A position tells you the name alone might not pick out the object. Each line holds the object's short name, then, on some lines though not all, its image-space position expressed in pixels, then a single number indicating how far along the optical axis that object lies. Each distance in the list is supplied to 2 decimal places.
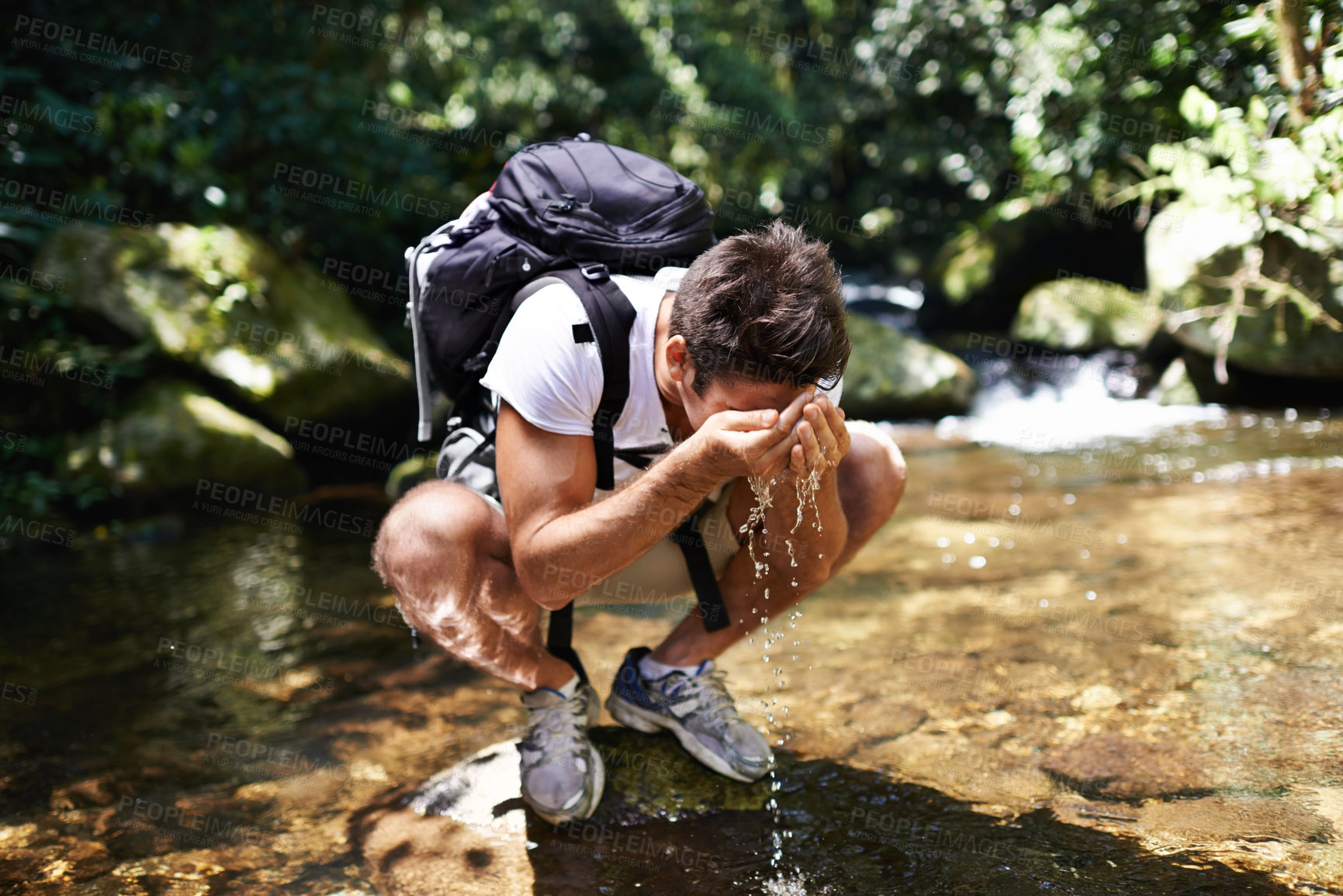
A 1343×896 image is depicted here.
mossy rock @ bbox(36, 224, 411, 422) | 5.47
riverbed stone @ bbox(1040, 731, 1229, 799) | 2.02
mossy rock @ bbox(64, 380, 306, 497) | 5.14
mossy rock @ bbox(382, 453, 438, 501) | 4.39
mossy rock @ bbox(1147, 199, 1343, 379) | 6.11
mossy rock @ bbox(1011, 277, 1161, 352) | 8.08
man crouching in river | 1.78
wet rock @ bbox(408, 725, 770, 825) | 2.17
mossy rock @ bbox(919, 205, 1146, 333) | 9.59
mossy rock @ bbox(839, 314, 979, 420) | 7.81
